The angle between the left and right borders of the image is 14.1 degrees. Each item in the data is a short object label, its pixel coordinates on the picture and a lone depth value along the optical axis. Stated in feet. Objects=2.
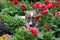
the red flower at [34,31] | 9.35
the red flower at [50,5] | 12.35
